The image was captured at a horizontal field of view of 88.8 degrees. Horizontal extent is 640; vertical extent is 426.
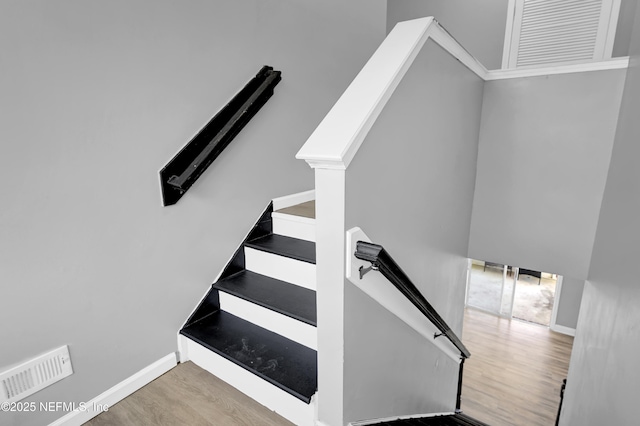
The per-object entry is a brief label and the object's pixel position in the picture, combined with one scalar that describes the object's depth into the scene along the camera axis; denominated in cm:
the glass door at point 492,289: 820
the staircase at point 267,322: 146
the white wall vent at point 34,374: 118
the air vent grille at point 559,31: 323
